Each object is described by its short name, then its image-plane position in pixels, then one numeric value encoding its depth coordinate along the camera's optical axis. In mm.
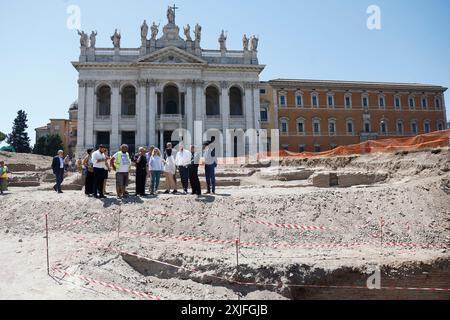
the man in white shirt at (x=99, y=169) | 11266
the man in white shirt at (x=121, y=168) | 11500
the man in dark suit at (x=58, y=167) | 13336
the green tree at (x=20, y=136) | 57738
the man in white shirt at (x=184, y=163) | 12219
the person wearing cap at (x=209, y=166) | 11906
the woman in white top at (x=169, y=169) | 12547
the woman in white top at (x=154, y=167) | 12328
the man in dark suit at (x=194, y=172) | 11961
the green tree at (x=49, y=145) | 51250
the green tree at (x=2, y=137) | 56056
